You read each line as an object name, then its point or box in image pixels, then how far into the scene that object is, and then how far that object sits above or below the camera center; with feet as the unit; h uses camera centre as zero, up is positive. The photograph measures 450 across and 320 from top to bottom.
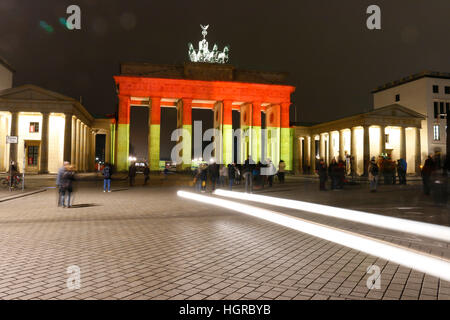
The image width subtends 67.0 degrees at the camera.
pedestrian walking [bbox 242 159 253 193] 64.14 -0.61
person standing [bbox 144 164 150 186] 88.37 -0.61
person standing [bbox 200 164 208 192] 70.03 -0.87
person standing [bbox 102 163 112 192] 65.23 -0.66
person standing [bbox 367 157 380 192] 62.34 -0.72
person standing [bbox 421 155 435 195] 51.29 -0.27
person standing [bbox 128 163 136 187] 84.48 -0.59
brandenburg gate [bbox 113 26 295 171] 163.94 +36.23
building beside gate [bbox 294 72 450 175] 166.50 +22.49
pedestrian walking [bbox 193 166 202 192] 70.48 -2.53
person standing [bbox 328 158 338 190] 70.90 -0.61
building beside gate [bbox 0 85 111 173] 133.80 +18.96
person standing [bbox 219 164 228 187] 84.88 -1.30
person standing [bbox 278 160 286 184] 96.22 -0.59
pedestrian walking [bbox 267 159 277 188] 82.64 -0.75
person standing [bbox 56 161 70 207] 42.24 -1.07
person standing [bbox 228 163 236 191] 73.76 -0.69
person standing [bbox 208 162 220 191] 68.64 -0.45
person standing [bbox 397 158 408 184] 80.79 +0.06
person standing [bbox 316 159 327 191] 67.94 -0.39
